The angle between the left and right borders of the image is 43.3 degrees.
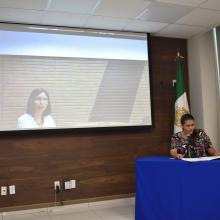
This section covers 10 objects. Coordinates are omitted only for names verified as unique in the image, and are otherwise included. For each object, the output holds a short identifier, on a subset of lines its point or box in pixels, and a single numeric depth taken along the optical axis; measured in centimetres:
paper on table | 270
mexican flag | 436
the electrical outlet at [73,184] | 396
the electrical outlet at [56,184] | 389
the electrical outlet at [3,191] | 365
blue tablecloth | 267
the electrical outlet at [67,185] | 392
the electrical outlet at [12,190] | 369
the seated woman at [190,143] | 315
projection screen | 373
